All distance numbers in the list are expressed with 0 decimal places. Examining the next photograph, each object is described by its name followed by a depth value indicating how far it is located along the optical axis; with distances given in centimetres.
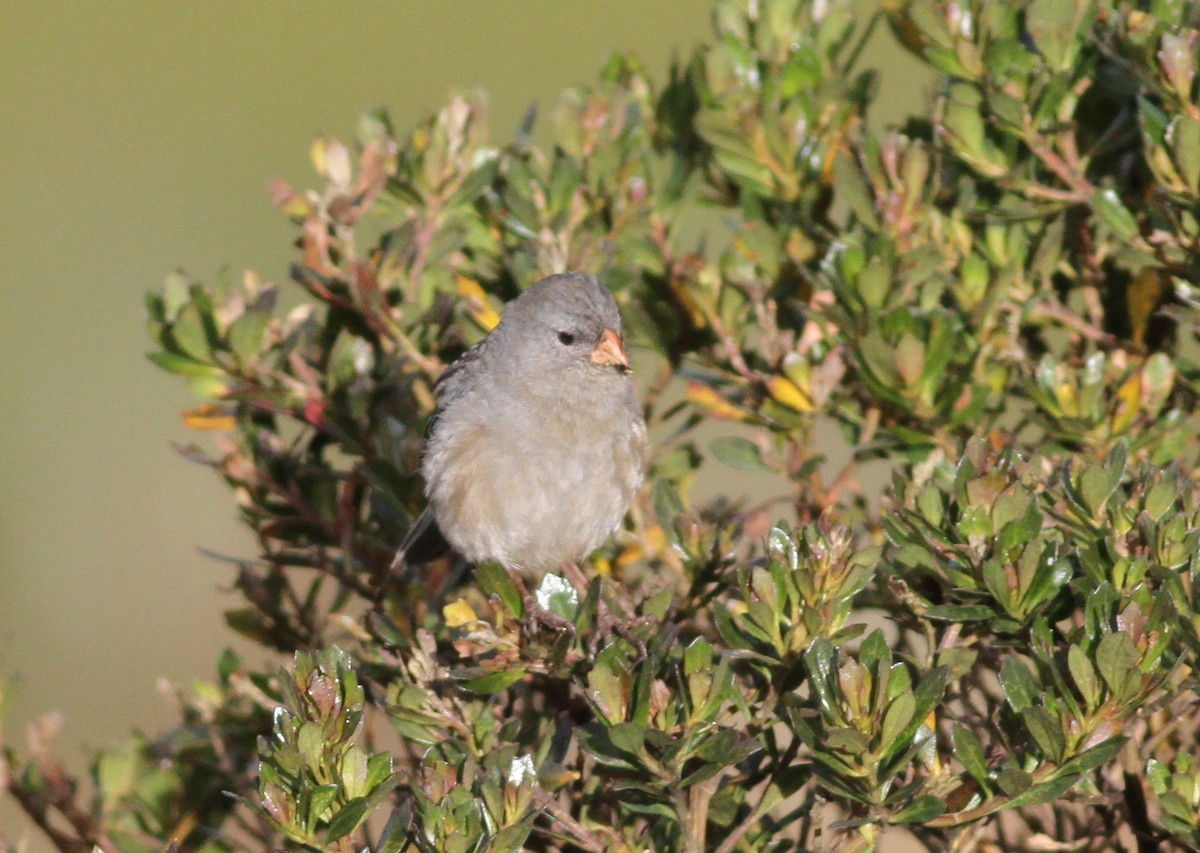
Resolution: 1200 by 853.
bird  865
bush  547
